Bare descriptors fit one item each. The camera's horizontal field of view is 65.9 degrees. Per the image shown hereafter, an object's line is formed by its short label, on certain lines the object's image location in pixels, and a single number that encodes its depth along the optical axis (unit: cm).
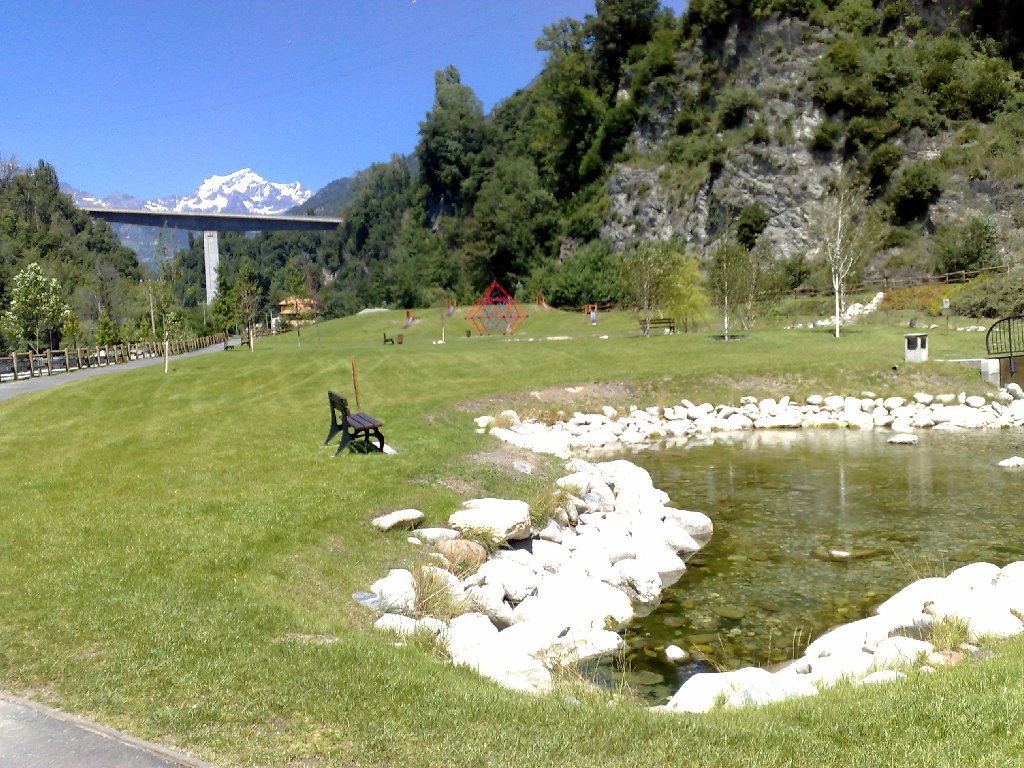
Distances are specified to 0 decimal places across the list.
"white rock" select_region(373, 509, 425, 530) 1145
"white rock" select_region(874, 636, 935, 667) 736
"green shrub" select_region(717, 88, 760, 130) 7356
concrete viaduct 14125
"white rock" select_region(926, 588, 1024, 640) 783
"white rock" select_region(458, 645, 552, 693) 745
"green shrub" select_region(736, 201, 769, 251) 6988
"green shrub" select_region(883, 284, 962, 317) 4881
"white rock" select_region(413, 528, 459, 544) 1143
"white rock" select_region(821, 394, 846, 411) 2650
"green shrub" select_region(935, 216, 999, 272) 5431
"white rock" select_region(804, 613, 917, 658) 832
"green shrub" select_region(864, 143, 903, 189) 6550
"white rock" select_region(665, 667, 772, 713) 705
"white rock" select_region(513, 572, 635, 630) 991
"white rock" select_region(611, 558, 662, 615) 1108
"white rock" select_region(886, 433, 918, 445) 2183
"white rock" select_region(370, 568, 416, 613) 903
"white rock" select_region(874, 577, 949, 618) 888
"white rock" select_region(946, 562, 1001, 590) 947
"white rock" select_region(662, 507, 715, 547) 1413
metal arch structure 2700
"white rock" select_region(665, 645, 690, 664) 916
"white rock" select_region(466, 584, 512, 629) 978
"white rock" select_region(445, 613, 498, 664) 805
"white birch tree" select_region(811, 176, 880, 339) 4259
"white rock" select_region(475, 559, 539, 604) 1048
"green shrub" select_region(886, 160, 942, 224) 6191
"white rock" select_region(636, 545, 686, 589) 1205
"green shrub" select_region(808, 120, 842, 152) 6869
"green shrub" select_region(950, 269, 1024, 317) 4362
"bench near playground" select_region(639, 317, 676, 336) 4491
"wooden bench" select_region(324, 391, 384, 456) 1596
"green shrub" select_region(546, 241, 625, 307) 7556
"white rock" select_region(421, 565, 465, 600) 983
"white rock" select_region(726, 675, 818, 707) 669
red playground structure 6719
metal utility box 2881
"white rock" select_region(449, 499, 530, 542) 1200
